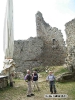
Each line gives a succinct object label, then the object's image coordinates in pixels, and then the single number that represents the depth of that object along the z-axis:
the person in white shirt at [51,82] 4.73
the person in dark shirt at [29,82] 4.45
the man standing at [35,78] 5.18
